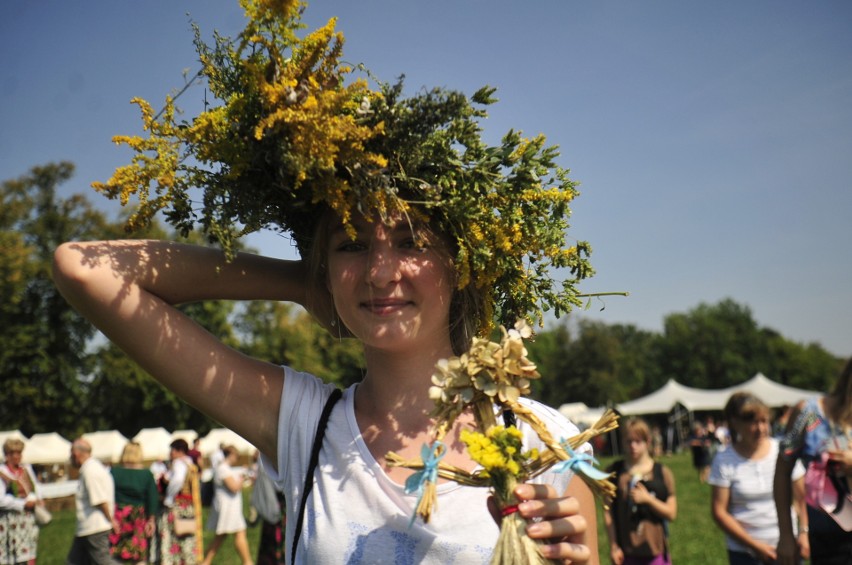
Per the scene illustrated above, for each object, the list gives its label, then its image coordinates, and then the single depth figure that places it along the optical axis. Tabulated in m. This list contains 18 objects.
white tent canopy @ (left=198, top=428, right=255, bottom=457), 31.91
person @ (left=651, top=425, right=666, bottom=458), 36.42
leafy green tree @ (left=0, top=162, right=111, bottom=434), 31.75
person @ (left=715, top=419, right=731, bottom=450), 23.79
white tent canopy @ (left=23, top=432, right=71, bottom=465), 26.87
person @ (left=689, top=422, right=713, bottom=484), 14.82
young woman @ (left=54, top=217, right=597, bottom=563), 1.86
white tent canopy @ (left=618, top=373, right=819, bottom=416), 37.16
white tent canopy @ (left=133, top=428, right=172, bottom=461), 29.30
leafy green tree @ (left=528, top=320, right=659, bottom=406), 64.69
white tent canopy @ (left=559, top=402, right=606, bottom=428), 37.88
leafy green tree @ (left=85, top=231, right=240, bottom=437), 34.72
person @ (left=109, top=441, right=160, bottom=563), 8.83
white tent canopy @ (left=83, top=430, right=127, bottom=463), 28.66
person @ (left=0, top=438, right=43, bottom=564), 8.63
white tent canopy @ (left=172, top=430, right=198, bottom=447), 29.18
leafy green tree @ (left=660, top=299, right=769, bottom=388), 75.06
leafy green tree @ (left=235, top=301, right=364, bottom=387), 41.00
